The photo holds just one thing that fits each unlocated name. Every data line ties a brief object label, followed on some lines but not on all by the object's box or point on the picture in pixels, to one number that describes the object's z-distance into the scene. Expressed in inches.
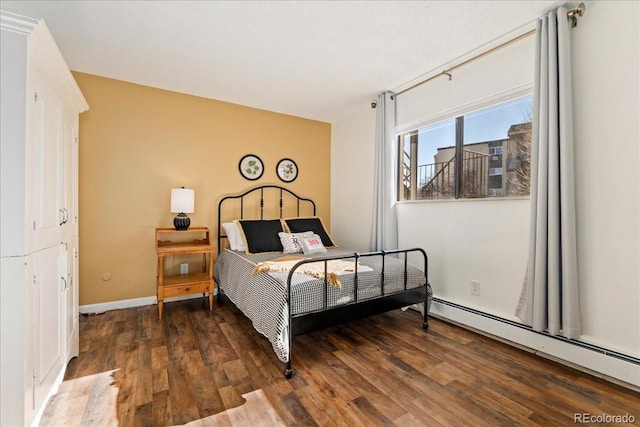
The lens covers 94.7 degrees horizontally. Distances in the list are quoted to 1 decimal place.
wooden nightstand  114.8
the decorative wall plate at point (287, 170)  165.0
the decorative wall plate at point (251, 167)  153.6
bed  78.3
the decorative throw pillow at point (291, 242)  129.9
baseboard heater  71.4
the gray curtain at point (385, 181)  134.0
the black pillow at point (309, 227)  144.7
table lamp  123.6
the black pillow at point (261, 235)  129.1
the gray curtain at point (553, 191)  77.5
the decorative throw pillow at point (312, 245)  127.7
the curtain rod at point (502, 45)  77.4
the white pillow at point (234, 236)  133.4
